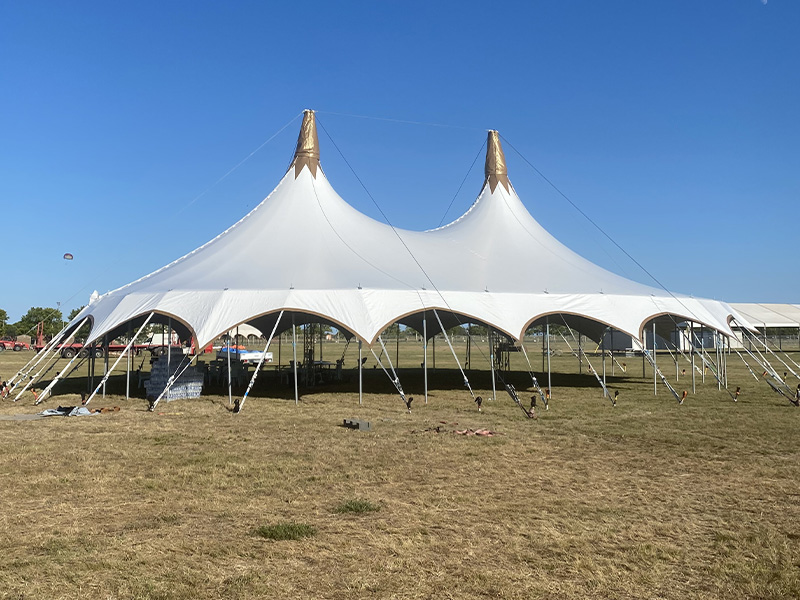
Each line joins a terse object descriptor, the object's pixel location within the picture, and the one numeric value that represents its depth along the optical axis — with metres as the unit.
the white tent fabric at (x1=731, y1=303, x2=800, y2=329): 33.78
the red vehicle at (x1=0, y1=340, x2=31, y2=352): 51.62
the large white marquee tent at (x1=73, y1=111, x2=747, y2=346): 16.86
